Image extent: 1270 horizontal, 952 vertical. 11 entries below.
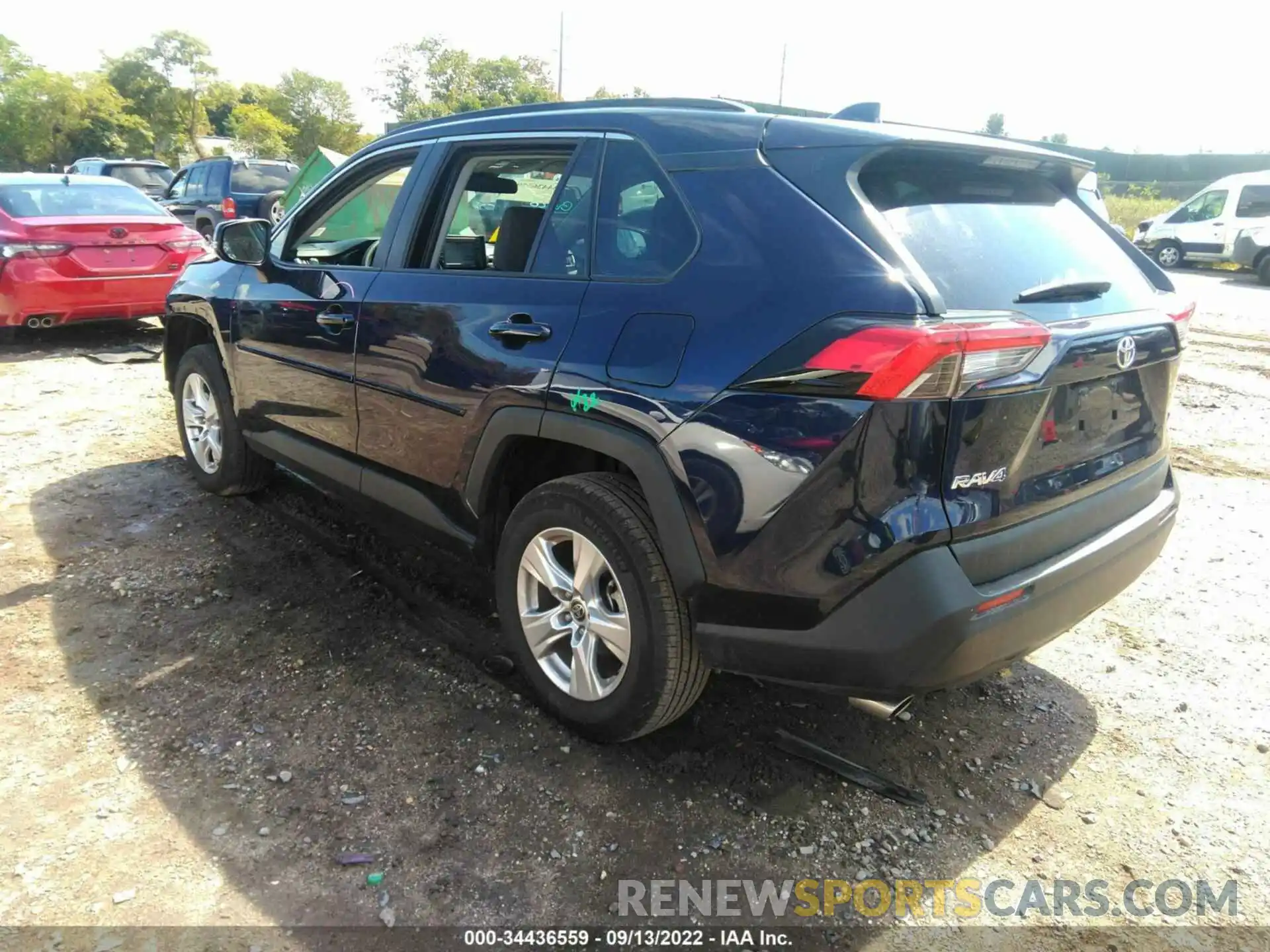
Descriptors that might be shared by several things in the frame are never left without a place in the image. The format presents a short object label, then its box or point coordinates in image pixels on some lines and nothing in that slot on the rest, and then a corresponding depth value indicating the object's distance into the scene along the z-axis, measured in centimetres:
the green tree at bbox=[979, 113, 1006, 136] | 6805
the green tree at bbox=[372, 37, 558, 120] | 5828
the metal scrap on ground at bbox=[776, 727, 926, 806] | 254
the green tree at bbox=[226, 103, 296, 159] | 5053
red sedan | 732
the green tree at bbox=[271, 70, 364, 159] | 5559
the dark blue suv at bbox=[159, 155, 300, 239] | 1447
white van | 1711
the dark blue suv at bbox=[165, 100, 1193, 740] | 198
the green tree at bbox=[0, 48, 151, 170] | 4750
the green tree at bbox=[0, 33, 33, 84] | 4925
